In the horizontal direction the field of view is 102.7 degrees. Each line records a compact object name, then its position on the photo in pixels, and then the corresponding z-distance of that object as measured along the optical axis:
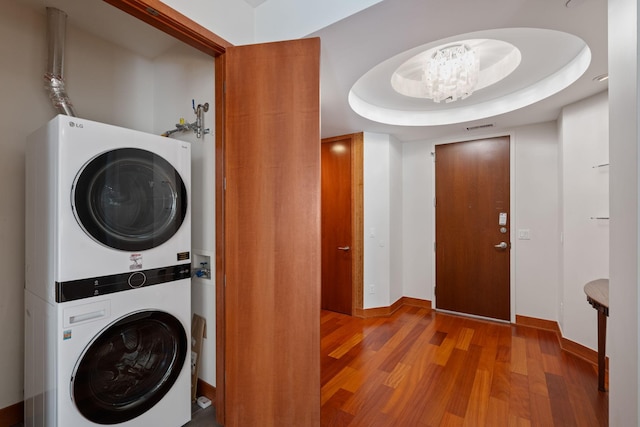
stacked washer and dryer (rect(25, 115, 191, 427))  1.12
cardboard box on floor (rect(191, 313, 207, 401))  1.74
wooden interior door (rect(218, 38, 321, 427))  1.33
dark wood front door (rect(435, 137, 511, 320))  3.11
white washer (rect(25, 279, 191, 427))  1.12
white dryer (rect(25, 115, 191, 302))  1.12
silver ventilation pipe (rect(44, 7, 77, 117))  1.58
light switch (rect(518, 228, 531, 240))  2.99
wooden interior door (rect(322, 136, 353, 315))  3.38
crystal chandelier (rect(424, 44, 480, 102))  1.97
